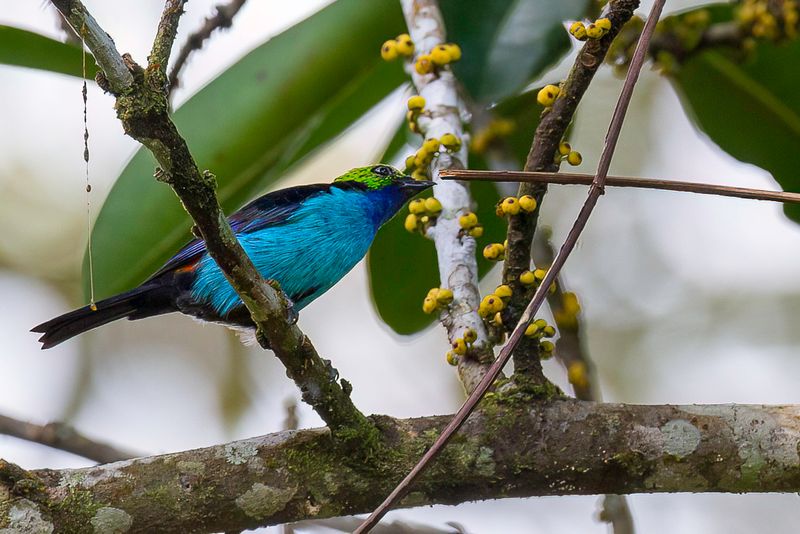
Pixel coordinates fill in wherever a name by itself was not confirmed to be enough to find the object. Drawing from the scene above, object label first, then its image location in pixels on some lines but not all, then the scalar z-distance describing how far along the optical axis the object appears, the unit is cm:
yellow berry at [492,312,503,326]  599
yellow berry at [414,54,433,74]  761
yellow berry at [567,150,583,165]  572
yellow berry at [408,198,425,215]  717
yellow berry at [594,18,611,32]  526
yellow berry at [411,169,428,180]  742
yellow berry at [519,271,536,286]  576
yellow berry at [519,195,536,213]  562
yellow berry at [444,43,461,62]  752
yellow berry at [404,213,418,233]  729
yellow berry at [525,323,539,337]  574
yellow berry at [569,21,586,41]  525
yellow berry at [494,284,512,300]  587
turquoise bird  790
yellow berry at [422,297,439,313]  657
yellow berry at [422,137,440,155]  708
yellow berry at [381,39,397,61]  772
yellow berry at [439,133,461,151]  717
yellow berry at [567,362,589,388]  714
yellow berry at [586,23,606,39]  524
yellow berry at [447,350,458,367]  645
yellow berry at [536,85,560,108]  576
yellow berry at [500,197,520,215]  565
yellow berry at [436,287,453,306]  654
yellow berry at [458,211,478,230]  679
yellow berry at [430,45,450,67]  753
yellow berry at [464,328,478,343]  626
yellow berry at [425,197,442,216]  712
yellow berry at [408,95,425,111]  739
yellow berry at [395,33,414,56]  770
